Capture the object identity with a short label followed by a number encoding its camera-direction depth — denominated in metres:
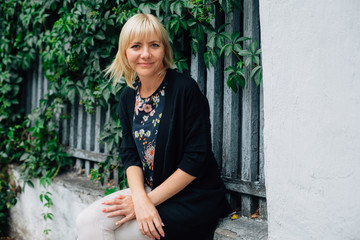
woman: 1.86
